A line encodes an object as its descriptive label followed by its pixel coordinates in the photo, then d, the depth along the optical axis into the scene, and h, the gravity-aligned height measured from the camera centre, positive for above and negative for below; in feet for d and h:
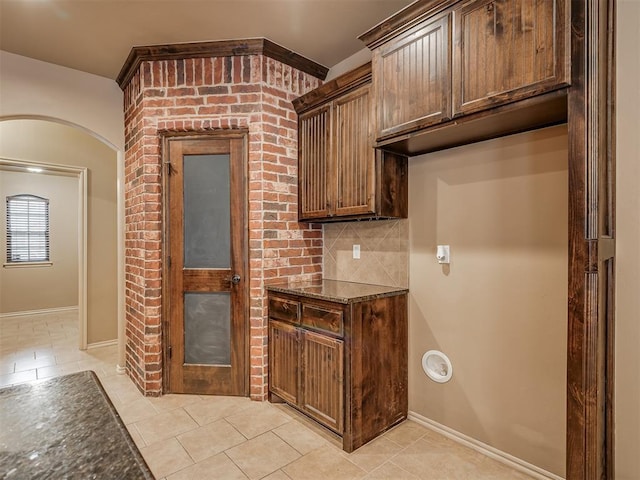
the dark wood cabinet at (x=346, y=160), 7.90 +1.85
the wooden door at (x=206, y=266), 9.50 -0.74
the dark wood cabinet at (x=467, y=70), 4.89 +2.69
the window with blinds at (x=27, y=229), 19.21 +0.63
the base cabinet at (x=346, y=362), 7.20 -2.74
